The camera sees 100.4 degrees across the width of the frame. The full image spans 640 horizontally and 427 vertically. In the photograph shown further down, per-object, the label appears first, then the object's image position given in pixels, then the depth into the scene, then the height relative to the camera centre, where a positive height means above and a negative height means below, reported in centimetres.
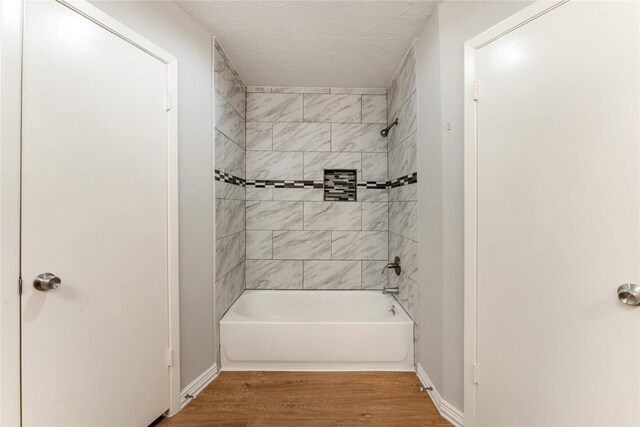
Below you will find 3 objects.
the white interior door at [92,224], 98 -5
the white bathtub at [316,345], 200 -101
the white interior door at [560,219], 90 -4
